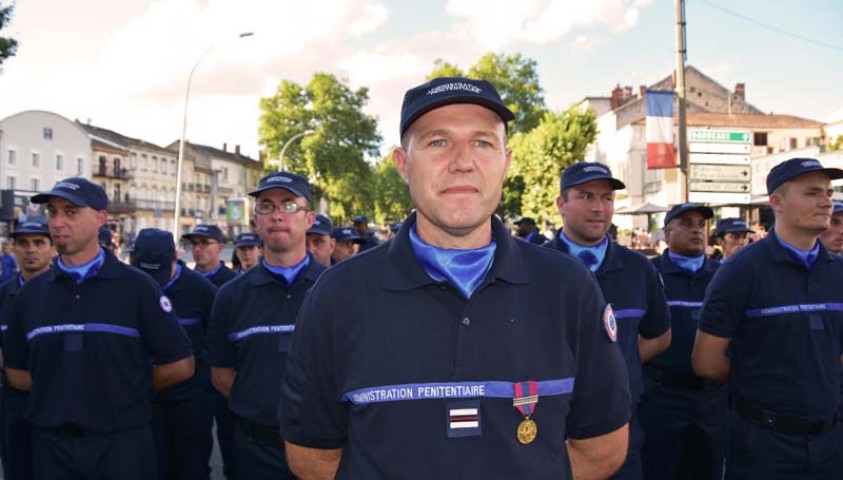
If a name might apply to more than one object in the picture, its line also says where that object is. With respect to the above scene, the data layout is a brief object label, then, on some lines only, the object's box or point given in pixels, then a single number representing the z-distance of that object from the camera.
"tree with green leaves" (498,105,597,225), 36.53
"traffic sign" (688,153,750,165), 12.26
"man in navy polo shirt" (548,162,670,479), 4.16
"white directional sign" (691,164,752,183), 12.27
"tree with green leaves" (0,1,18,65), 12.34
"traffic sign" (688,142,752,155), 12.25
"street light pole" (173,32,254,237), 20.35
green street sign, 12.25
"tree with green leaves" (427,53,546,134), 53.00
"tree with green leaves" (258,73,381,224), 55.53
